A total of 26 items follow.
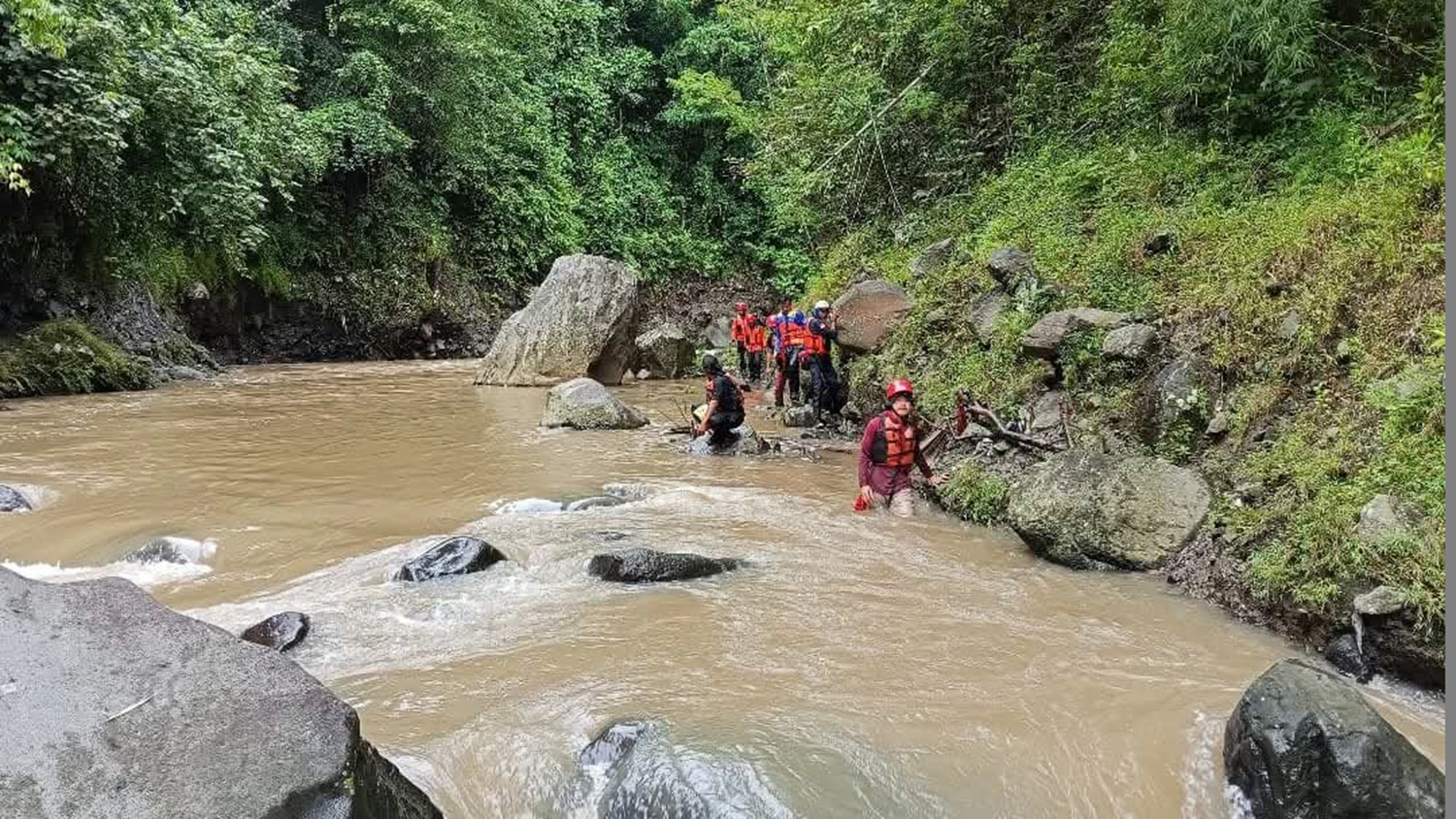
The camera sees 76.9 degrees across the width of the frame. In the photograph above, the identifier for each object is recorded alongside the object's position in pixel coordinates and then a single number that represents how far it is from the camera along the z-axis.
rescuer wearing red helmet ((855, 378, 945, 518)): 7.60
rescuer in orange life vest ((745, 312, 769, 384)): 19.20
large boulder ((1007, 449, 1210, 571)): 5.73
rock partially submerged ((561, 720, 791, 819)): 3.08
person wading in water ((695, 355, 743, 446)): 10.31
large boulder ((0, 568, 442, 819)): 2.13
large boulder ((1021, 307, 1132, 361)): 7.70
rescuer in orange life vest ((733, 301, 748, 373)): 19.33
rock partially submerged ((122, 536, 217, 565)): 5.96
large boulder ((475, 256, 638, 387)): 17.33
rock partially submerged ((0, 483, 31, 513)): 7.02
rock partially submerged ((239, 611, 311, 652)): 4.46
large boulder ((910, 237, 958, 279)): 11.66
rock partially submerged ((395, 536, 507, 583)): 5.54
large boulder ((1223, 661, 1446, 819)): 2.94
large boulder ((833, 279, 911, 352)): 11.37
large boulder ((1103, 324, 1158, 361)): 7.17
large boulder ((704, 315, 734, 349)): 26.58
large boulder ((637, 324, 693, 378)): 20.02
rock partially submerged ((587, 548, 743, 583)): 5.52
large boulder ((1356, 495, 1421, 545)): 4.28
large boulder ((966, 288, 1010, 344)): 9.28
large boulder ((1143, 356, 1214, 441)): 6.44
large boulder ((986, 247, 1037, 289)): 9.23
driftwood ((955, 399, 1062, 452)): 7.54
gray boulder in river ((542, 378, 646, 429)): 12.10
